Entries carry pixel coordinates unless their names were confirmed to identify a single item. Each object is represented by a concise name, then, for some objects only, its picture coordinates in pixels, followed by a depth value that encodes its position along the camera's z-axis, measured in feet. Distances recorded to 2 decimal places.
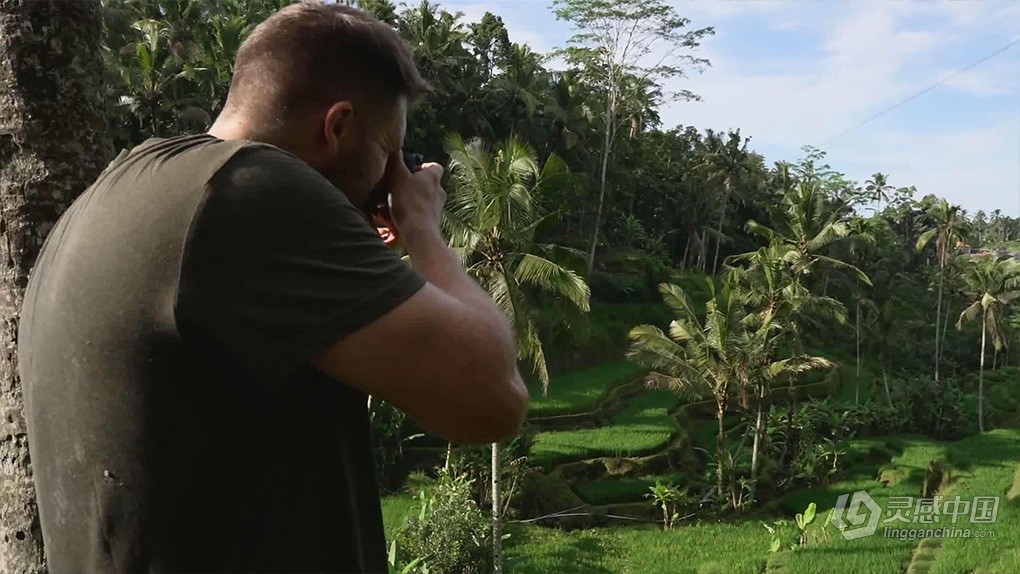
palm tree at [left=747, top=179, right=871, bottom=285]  72.23
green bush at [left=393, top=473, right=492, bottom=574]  38.09
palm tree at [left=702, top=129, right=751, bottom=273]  114.42
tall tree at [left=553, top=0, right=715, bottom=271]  91.15
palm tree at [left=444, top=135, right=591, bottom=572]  38.78
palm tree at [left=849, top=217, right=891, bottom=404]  93.09
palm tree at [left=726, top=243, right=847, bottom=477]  62.66
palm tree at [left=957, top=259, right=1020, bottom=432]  102.01
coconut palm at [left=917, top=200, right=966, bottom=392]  107.24
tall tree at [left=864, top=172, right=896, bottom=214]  147.84
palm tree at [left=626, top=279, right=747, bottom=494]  57.47
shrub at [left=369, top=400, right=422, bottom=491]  51.96
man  2.44
